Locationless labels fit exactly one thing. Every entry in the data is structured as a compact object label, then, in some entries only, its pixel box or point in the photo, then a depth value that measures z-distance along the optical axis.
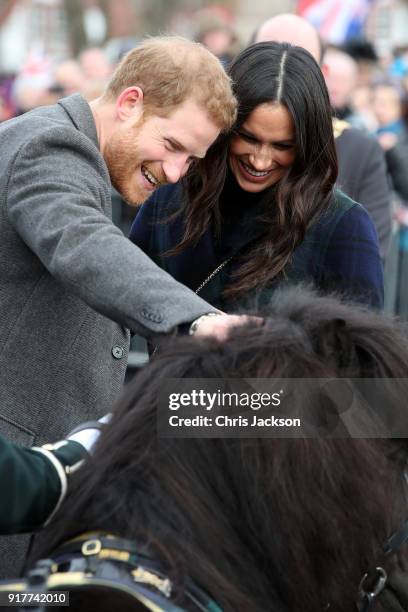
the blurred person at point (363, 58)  22.69
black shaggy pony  3.58
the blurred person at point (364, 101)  20.97
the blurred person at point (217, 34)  14.76
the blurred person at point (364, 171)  9.89
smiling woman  5.57
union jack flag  20.80
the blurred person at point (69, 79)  18.83
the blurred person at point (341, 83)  12.37
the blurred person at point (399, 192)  13.04
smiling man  4.02
